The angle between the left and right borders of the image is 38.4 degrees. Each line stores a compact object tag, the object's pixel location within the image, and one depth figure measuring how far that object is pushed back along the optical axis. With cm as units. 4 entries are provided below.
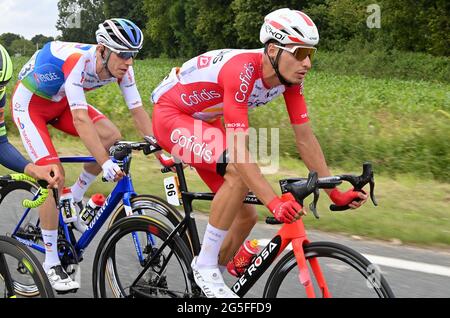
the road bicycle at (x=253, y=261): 329
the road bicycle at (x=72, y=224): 436
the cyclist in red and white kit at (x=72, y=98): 458
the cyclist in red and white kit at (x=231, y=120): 354
